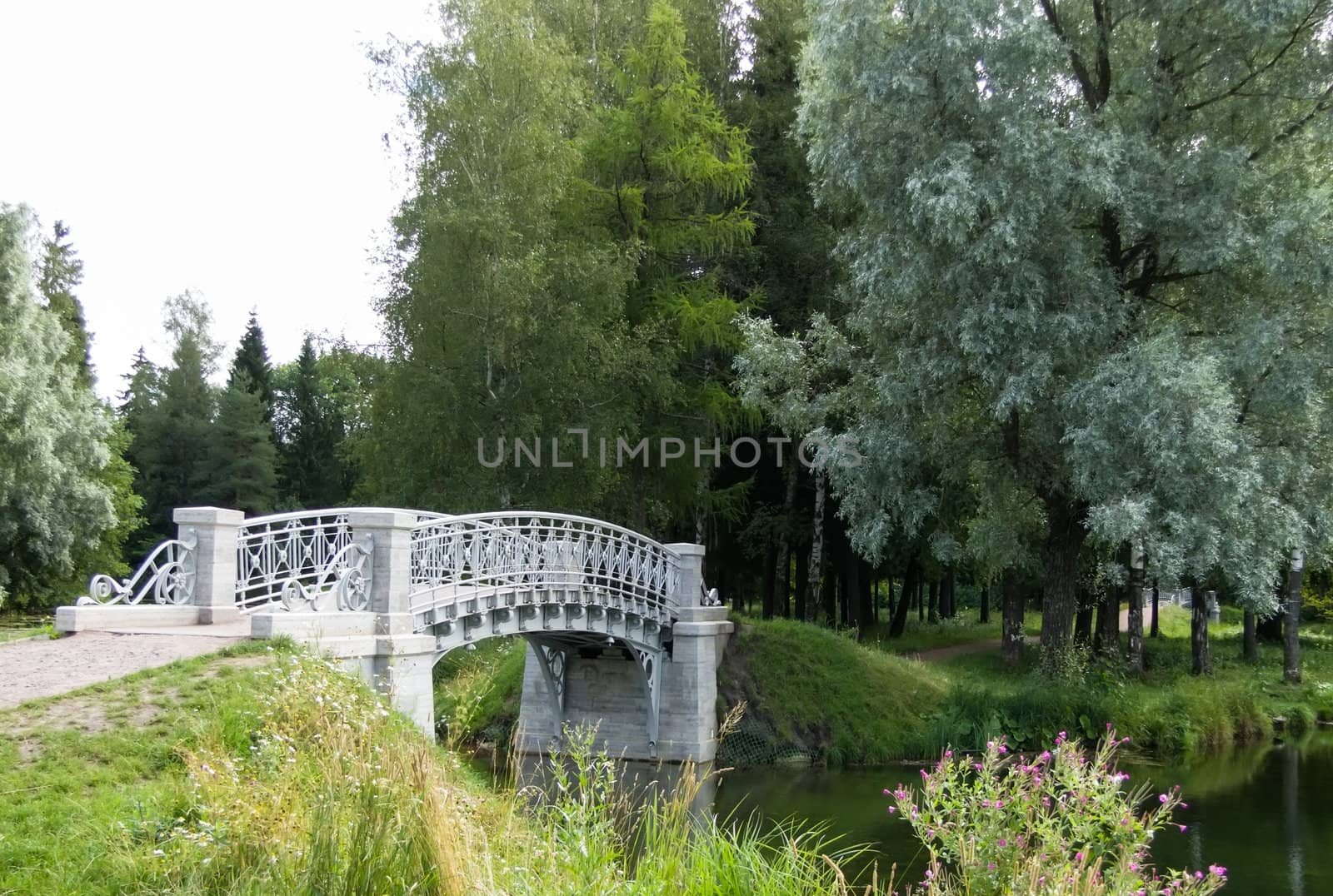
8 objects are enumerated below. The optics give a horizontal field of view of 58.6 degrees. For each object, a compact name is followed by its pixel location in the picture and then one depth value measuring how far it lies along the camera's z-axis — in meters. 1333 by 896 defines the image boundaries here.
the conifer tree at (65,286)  35.16
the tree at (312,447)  43.03
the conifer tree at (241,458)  38.50
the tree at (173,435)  39.12
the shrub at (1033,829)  4.64
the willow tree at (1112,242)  13.91
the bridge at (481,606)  9.88
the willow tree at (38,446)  24.81
